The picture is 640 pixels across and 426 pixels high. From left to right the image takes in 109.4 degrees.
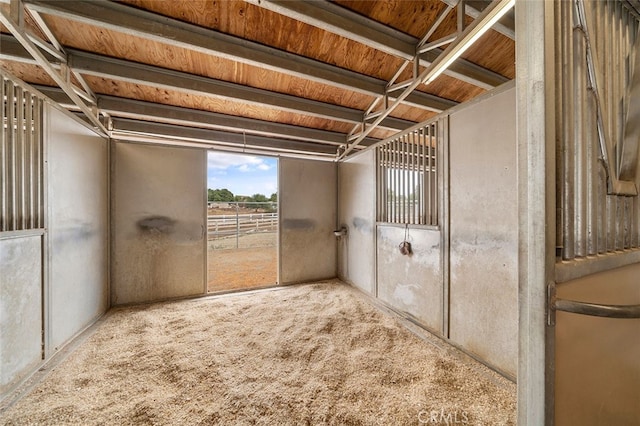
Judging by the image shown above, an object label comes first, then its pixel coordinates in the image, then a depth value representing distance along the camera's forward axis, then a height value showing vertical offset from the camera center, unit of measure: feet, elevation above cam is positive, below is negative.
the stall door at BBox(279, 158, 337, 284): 12.19 -0.40
